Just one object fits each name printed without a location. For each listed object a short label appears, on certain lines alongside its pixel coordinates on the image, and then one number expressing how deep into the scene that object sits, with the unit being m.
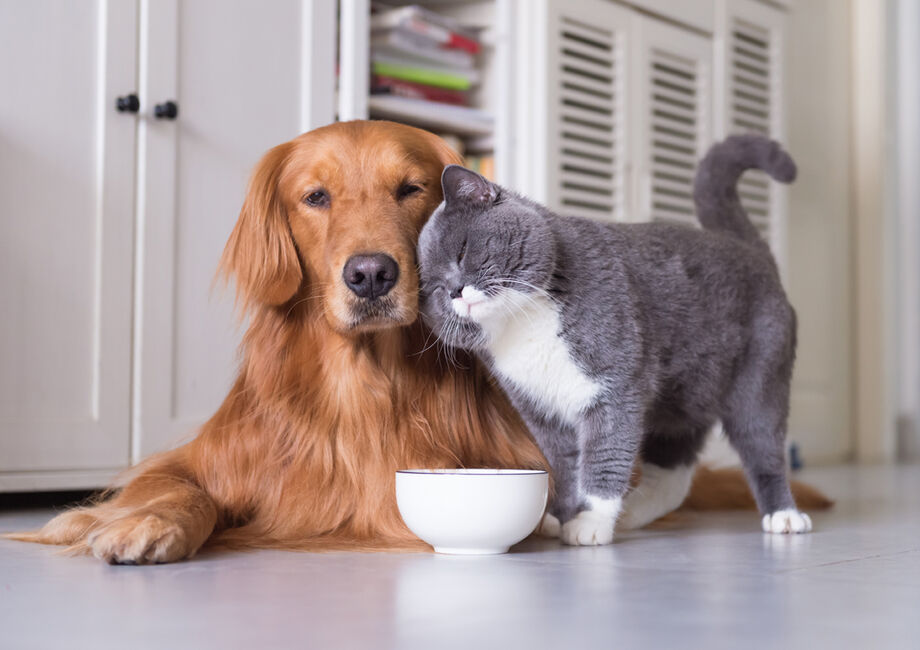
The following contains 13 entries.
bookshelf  2.83
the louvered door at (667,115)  3.61
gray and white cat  1.47
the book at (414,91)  2.99
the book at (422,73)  3.02
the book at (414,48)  3.00
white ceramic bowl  1.39
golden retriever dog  1.57
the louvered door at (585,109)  3.26
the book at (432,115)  2.97
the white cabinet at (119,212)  2.30
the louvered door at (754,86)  3.95
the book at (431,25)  2.96
